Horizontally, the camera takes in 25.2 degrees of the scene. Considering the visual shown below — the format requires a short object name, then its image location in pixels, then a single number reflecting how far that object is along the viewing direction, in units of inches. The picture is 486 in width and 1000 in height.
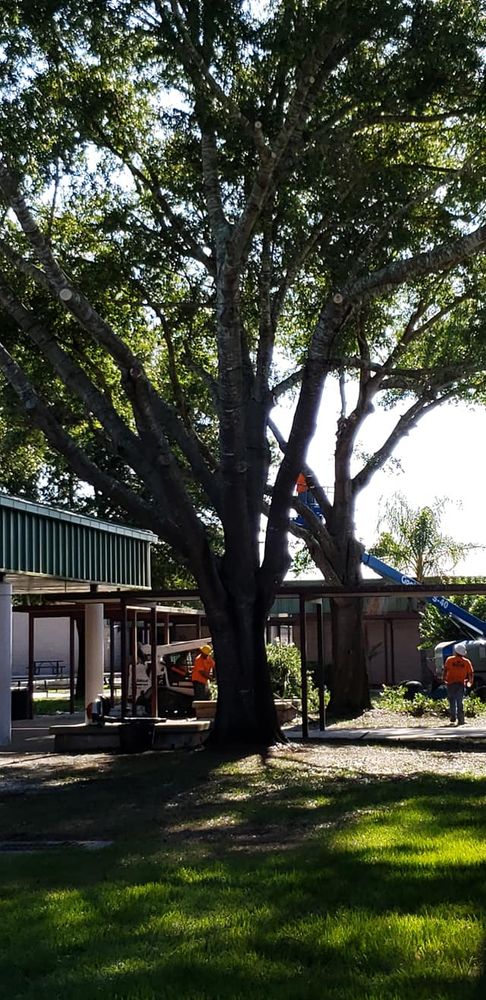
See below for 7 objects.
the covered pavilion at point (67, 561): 791.1
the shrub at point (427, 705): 1028.5
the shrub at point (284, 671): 1176.8
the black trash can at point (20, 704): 1189.1
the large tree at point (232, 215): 580.4
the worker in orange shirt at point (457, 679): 865.5
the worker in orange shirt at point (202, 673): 983.9
